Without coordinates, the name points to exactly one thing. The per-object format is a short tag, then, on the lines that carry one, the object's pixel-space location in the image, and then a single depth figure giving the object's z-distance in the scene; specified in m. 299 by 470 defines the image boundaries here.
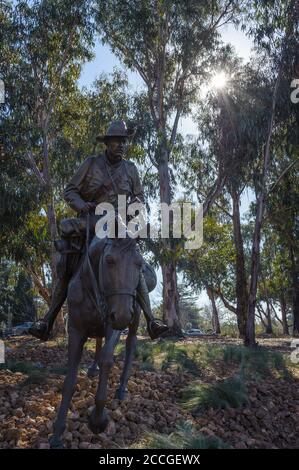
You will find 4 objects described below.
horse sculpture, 4.11
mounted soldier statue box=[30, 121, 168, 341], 5.13
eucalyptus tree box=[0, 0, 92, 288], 17.62
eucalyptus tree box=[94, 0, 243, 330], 18.48
